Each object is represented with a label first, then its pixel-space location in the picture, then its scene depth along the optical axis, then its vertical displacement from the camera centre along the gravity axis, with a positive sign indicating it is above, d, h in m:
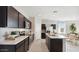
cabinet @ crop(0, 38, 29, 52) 1.39 -0.48
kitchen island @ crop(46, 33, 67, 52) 2.56 -0.71
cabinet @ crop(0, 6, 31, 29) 1.32 +0.34
